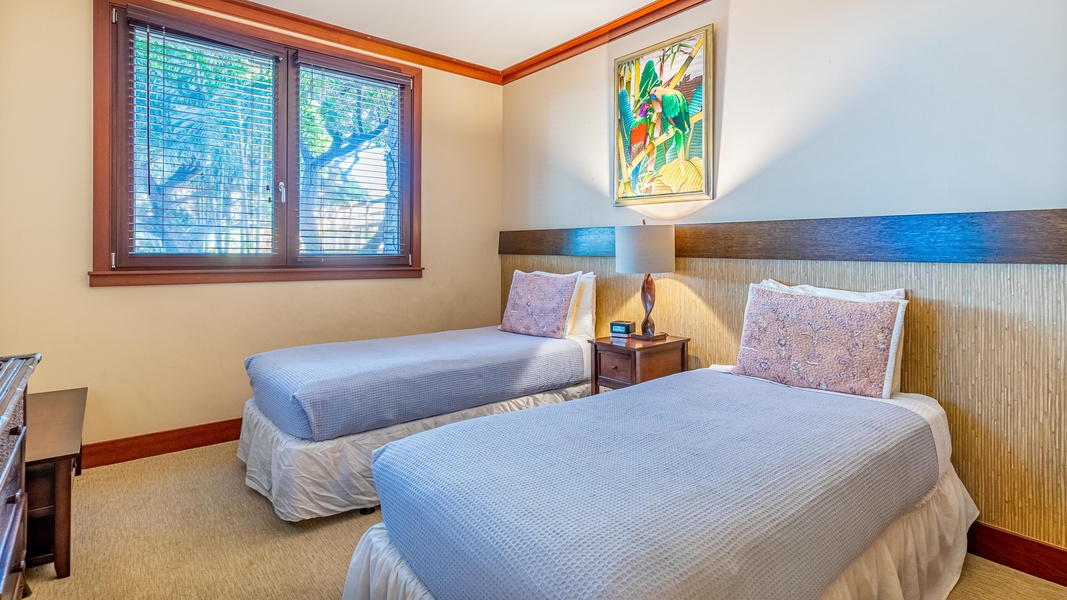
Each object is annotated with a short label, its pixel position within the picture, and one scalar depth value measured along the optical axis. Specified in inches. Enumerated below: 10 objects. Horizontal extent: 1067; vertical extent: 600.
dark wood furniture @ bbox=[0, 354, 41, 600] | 46.1
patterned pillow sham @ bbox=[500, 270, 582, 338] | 132.1
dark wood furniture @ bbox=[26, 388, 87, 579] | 71.2
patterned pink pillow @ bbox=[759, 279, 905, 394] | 84.0
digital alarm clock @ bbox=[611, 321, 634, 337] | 119.5
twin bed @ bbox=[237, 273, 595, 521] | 90.1
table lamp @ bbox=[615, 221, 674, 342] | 113.3
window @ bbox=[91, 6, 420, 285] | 114.9
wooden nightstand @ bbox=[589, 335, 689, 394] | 110.1
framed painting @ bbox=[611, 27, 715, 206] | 116.1
